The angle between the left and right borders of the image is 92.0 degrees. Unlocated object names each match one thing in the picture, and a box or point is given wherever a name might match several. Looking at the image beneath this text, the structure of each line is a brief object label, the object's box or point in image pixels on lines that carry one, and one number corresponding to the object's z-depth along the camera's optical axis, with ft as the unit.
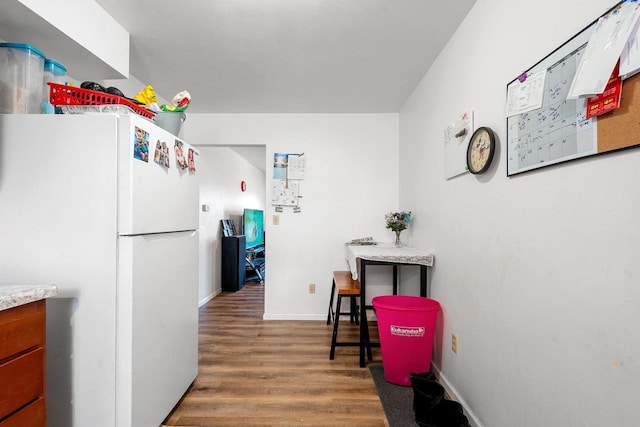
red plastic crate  4.64
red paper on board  2.87
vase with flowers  9.82
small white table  7.68
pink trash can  6.57
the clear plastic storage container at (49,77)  4.81
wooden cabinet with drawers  3.22
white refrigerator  4.39
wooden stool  8.28
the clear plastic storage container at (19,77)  4.46
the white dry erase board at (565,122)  2.81
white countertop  3.21
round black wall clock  5.02
